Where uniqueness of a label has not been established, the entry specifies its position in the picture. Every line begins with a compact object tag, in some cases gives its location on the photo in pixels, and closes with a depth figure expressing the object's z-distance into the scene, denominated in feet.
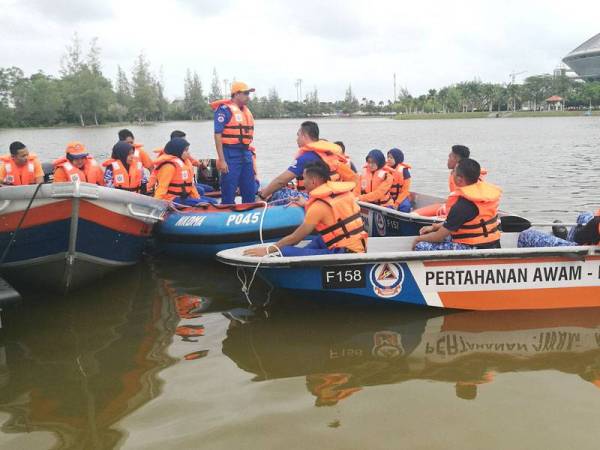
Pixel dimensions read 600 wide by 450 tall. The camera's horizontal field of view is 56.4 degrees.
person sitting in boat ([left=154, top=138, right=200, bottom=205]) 20.36
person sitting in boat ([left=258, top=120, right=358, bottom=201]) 16.93
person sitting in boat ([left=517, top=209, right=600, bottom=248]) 13.82
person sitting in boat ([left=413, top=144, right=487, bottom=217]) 19.39
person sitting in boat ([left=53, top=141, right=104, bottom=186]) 19.85
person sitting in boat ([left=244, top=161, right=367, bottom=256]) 13.84
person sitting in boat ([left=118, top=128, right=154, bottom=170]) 24.79
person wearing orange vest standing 20.49
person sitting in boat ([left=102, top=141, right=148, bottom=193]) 21.12
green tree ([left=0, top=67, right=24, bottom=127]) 200.75
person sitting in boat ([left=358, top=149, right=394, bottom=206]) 23.54
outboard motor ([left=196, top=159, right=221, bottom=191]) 28.63
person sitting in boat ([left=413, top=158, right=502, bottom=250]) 14.12
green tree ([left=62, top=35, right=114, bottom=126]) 204.64
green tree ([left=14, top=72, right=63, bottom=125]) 199.93
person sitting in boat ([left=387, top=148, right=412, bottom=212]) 24.40
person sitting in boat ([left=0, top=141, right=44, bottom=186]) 20.43
